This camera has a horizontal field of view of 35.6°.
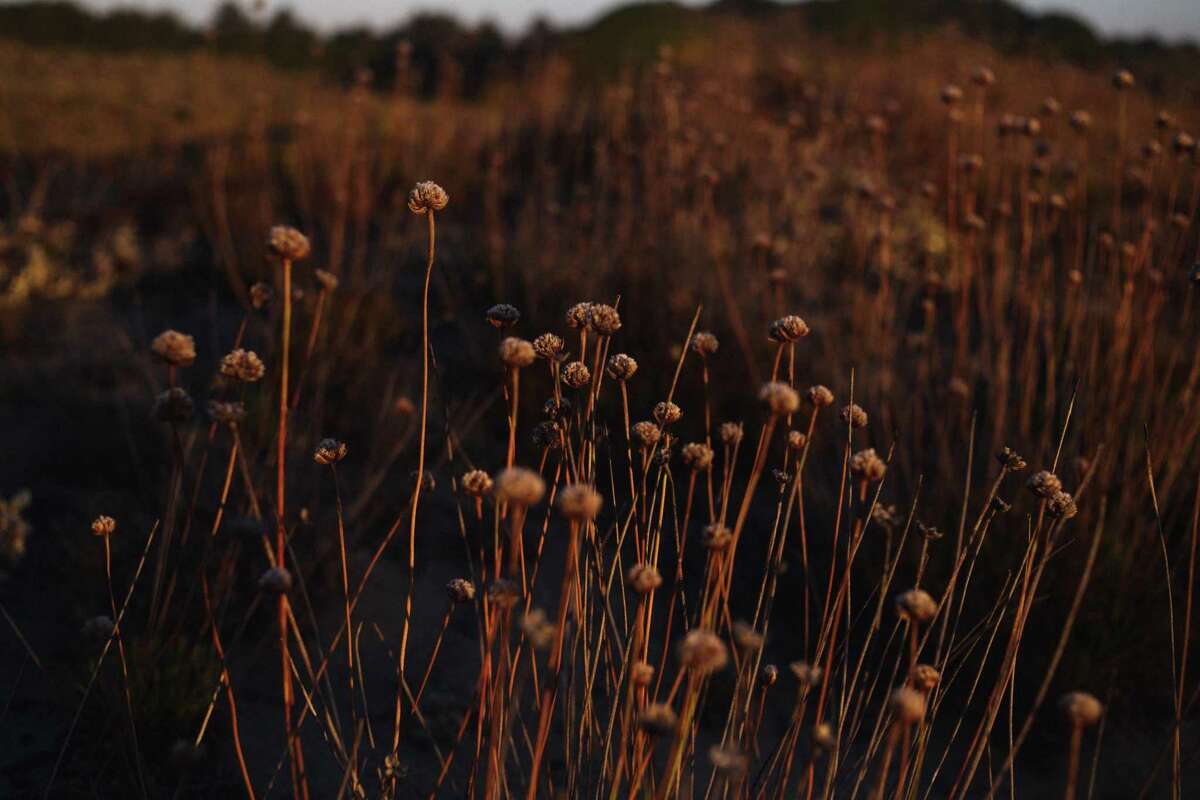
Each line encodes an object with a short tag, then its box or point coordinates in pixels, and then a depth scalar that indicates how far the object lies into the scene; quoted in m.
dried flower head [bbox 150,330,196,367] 0.94
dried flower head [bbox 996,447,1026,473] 1.08
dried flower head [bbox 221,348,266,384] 0.99
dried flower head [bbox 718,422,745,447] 1.02
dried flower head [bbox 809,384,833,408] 1.04
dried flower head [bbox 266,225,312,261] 0.93
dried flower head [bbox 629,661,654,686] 0.93
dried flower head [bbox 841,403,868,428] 1.06
